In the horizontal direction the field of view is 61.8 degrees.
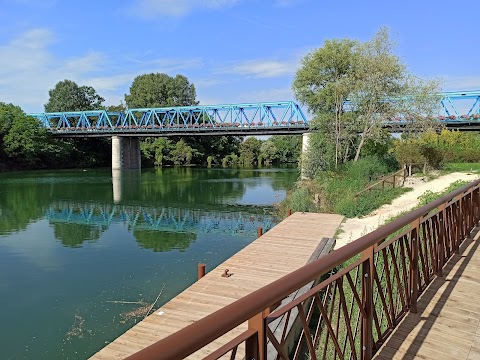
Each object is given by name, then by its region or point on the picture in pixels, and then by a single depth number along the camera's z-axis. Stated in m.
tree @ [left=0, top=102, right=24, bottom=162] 53.94
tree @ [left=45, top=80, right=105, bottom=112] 76.94
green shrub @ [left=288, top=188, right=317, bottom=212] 17.73
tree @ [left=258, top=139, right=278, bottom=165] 86.48
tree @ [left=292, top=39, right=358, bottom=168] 26.69
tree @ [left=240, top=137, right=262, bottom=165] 83.50
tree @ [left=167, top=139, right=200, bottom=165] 72.88
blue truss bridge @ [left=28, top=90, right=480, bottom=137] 44.66
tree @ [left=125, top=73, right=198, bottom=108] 77.88
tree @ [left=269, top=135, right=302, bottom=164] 90.74
